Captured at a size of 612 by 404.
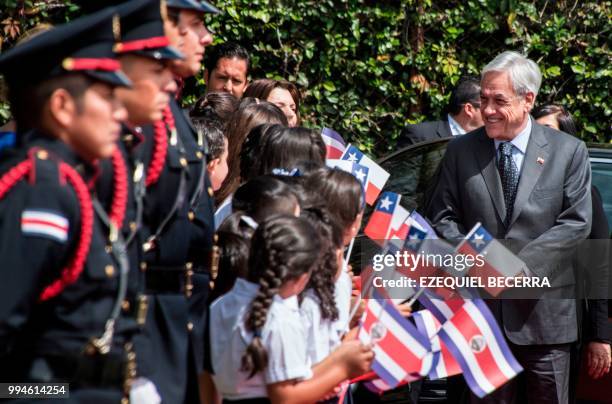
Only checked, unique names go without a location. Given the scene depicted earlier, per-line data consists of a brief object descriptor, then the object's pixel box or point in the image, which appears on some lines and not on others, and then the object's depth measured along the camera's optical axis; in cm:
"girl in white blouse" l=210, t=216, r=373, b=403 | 697
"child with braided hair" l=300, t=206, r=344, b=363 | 749
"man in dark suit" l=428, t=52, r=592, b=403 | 1034
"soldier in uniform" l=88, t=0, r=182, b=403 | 598
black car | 1187
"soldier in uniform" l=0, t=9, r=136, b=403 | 510
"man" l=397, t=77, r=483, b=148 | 1611
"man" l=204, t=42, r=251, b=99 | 1402
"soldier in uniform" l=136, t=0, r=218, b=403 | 670
